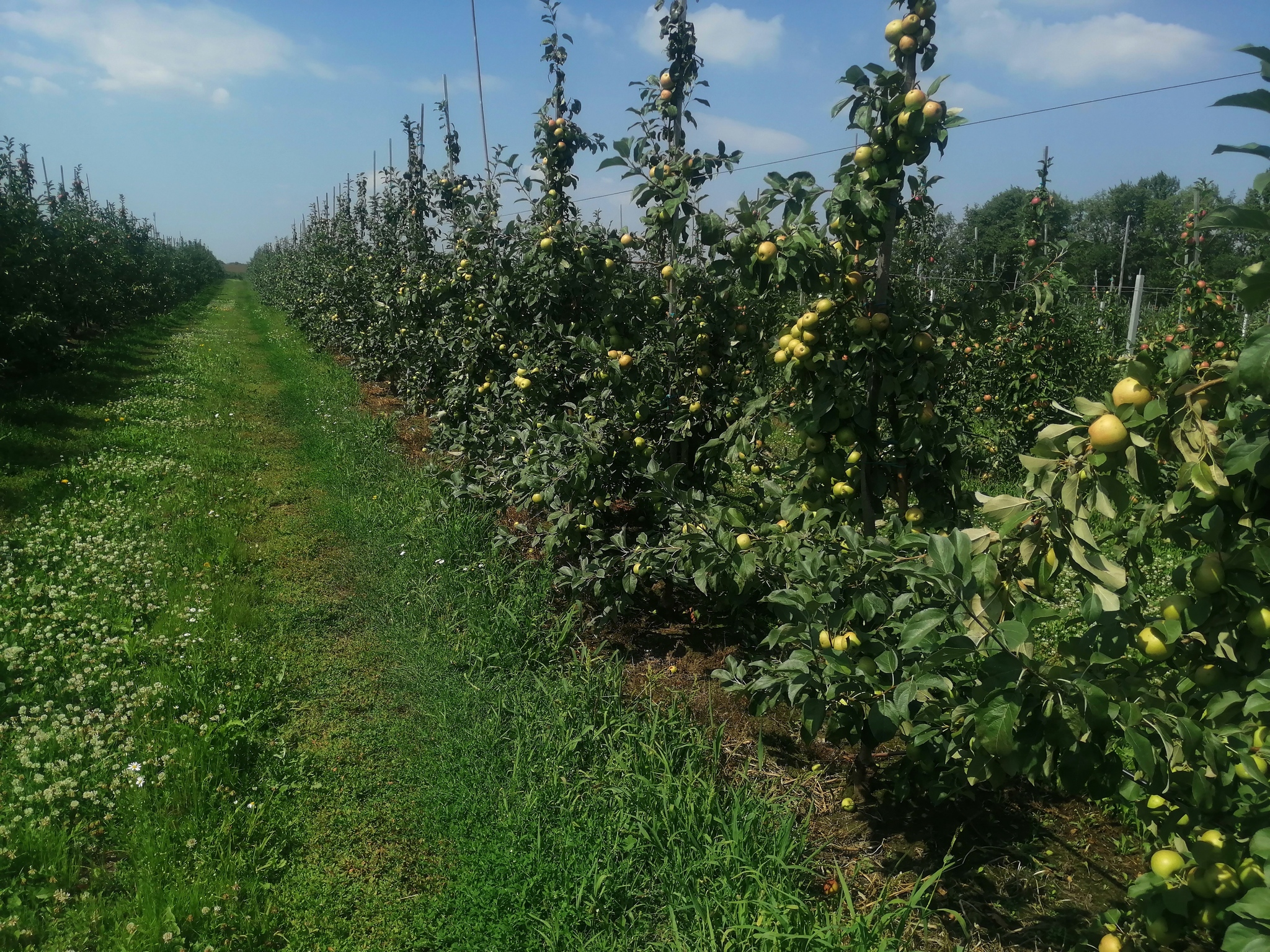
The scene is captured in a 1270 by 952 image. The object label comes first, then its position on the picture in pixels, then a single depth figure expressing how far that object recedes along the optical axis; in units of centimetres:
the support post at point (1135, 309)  1070
